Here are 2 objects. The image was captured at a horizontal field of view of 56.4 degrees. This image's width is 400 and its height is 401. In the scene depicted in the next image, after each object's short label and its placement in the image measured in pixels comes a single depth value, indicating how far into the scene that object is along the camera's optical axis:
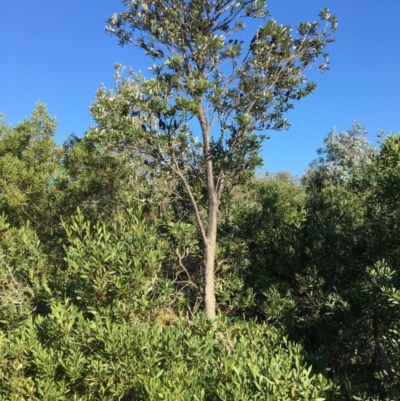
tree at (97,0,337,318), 5.88
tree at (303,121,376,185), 25.56
